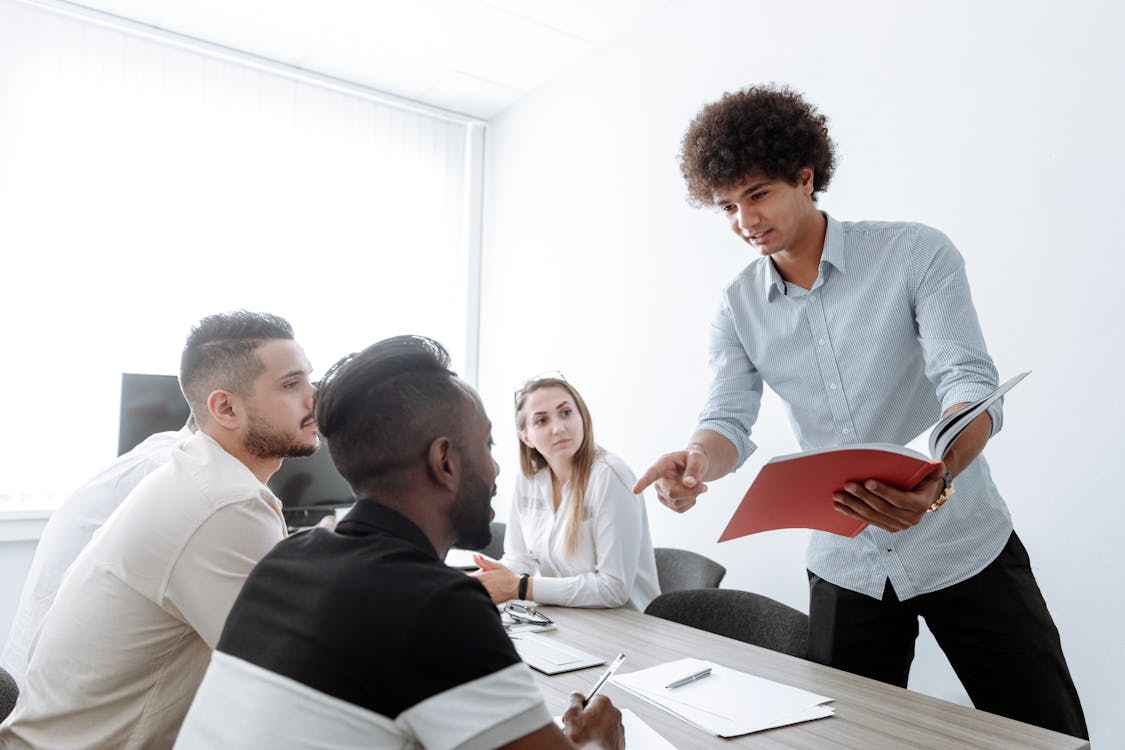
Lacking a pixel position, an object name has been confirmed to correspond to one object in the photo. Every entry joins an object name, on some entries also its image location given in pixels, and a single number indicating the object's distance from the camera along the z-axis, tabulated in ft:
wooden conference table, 3.76
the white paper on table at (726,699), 4.02
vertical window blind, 11.93
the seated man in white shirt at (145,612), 4.05
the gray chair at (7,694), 4.81
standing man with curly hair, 4.95
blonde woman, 7.25
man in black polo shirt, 2.59
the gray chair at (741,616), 5.98
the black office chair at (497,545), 11.77
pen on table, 4.55
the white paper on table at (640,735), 3.74
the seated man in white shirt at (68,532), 6.14
